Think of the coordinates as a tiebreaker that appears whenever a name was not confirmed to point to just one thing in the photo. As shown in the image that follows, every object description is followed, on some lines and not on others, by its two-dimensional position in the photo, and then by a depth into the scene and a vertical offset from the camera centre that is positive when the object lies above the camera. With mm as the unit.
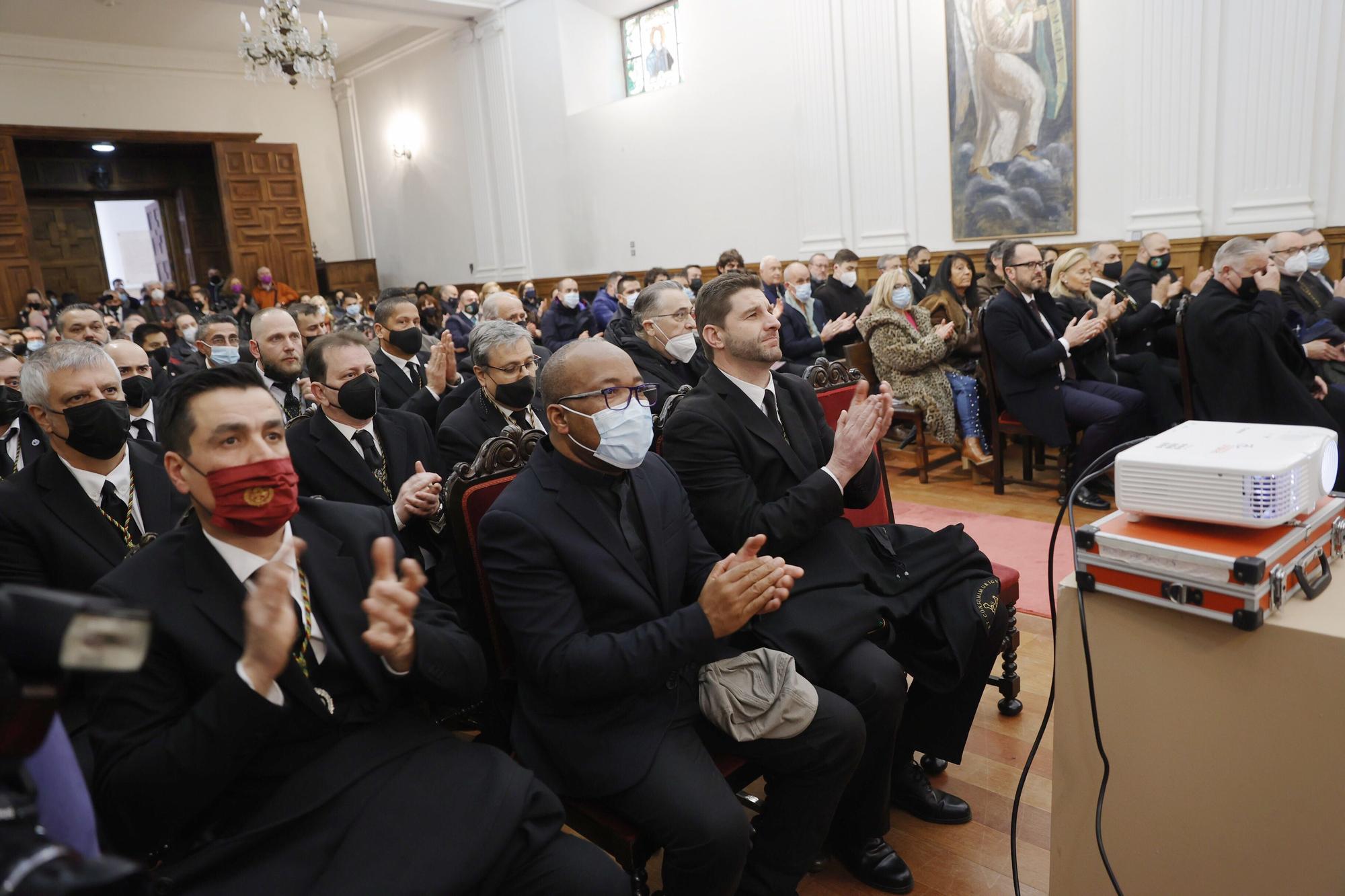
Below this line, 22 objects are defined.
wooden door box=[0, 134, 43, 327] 12195 +1415
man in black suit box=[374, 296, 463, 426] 4383 -215
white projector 1432 -390
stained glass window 10875 +3064
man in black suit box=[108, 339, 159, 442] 3631 -224
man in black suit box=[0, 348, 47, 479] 2959 -319
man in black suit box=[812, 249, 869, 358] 7375 -134
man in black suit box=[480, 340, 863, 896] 1712 -696
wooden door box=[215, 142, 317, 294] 13820 +1757
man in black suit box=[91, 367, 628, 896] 1323 -641
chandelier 9445 +2978
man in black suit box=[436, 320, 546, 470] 3115 -336
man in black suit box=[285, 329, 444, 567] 2771 -405
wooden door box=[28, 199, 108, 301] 13578 +1409
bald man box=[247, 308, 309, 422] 4121 -151
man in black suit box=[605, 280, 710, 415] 3801 -218
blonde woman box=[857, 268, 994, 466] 5562 -679
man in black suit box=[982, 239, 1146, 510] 4777 -649
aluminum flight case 1398 -527
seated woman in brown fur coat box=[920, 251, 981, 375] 5824 -349
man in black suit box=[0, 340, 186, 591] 2053 -374
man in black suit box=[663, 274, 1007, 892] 2121 -796
